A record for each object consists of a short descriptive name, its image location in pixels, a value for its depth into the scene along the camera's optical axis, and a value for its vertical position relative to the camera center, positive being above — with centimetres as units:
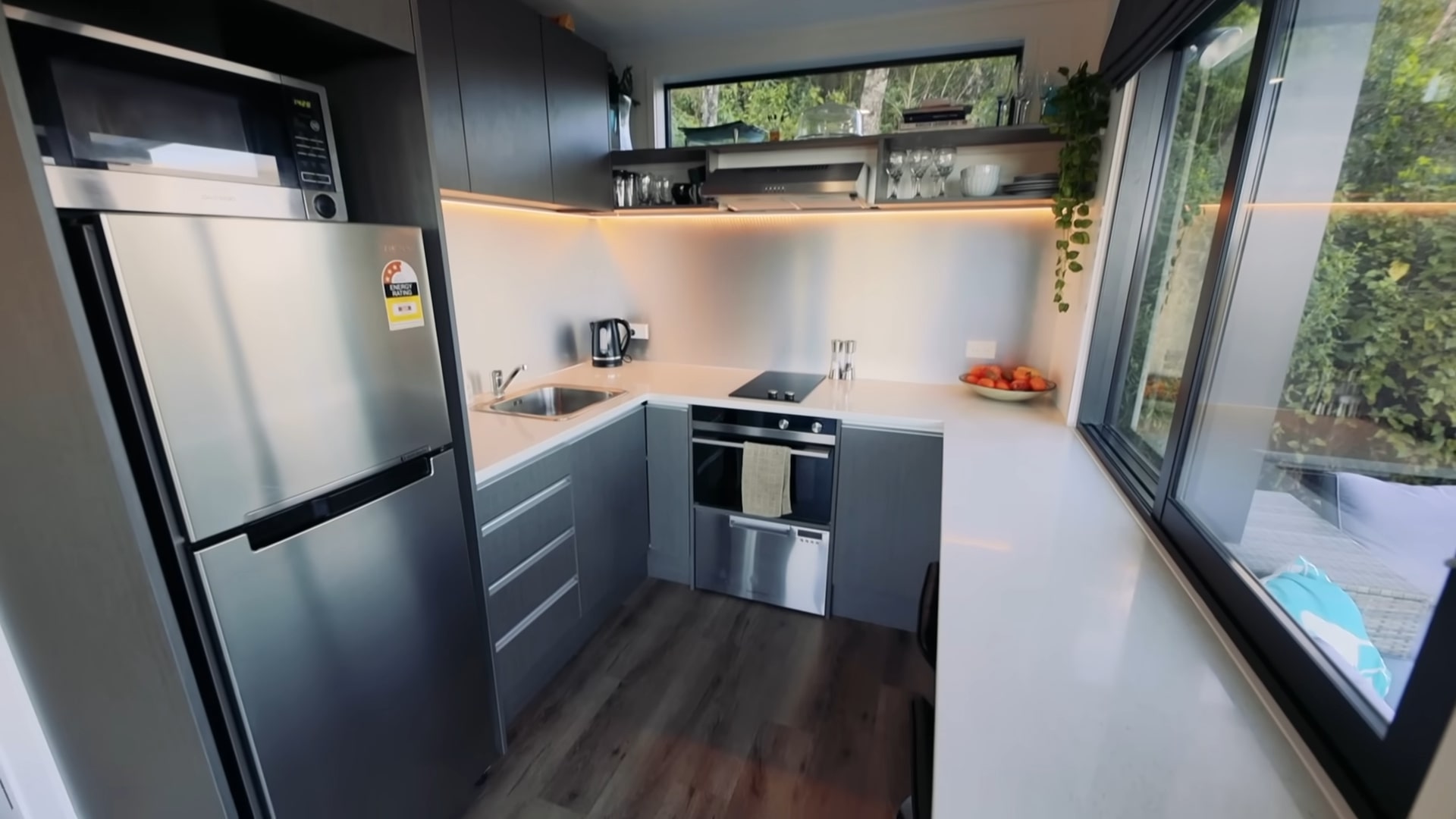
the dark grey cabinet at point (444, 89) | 166 +58
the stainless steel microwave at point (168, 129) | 89 +28
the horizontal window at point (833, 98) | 242 +86
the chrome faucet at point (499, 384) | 243 -42
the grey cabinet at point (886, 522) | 219 -94
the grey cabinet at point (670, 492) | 250 -93
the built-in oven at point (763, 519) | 234 -100
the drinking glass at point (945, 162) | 230 +49
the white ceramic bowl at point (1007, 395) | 235 -45
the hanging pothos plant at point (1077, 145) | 195 +49
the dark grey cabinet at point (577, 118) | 221 +68
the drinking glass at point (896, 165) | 233 +49
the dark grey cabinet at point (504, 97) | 182 +64
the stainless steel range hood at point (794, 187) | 215 +38
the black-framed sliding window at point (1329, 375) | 75 -16
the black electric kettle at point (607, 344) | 296 -31
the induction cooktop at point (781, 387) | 247 -47
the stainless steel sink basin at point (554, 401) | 246 -51
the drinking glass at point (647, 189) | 273 +46
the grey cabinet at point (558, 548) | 175 -94
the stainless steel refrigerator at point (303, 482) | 89 -37
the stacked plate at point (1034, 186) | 218 +38
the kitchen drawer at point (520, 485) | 164 -62
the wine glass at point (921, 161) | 230 +49
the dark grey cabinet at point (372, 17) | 106 +53
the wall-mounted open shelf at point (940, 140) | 220 +58
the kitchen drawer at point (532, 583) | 175 -98
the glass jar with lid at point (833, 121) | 242 +69
